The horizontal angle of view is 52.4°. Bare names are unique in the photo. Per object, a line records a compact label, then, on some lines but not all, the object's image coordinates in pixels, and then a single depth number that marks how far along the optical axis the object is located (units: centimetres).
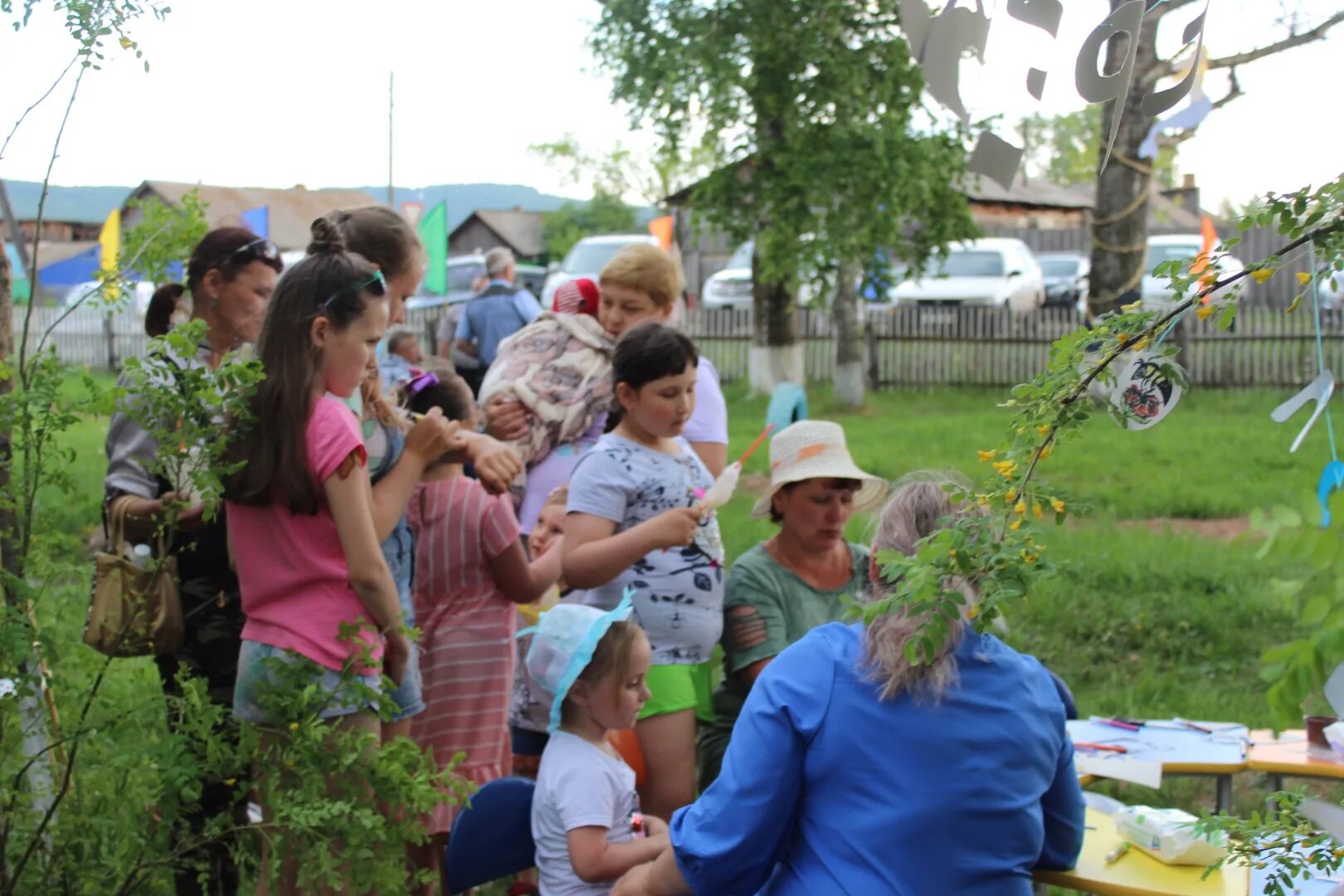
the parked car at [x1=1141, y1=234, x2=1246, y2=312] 2019
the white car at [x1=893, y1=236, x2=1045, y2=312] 2280
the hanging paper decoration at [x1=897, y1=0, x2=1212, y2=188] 127
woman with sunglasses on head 331
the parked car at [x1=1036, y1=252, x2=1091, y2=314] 2489
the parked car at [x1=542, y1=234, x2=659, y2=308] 2310
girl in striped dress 358
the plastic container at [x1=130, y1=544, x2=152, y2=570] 282
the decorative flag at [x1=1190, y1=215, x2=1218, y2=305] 1275
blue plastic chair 299
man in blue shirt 972
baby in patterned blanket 416
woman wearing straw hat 357
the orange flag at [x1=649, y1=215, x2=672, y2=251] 1548
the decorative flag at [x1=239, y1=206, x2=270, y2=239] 1111
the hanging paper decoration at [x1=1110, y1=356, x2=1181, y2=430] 140
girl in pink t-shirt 271
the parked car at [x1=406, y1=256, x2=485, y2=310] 2552
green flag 1394
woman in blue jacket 220
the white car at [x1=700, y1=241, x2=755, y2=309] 2491
